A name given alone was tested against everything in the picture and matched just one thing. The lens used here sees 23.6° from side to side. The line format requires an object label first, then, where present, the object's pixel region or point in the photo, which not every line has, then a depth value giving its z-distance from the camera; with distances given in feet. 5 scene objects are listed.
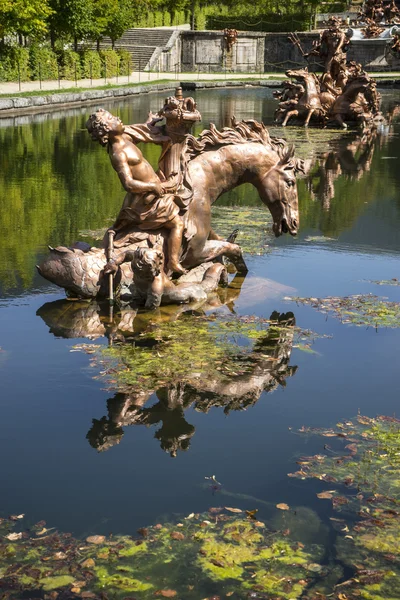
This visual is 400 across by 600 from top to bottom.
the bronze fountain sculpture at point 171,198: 31.71
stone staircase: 188.65
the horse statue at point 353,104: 98.27
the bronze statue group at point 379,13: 220.23
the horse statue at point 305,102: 98.68
